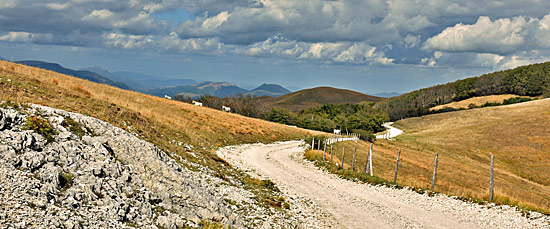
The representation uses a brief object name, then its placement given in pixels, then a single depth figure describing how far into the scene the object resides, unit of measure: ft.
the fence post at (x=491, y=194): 70.18
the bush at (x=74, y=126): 44.50
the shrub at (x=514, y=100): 641.32
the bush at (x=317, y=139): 185.85
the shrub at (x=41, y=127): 38.78
